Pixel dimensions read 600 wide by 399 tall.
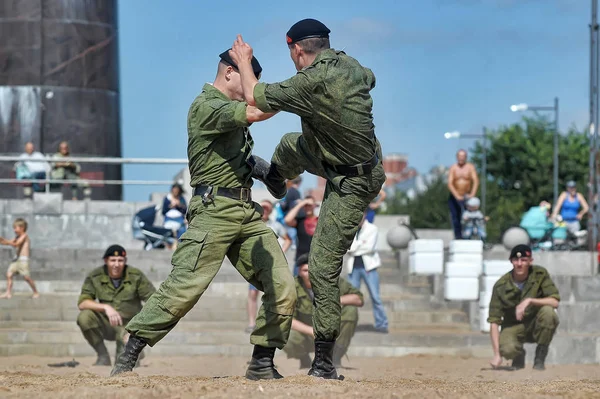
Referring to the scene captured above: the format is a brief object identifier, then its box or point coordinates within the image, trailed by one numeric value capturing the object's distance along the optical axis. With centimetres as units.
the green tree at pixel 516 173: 5797
